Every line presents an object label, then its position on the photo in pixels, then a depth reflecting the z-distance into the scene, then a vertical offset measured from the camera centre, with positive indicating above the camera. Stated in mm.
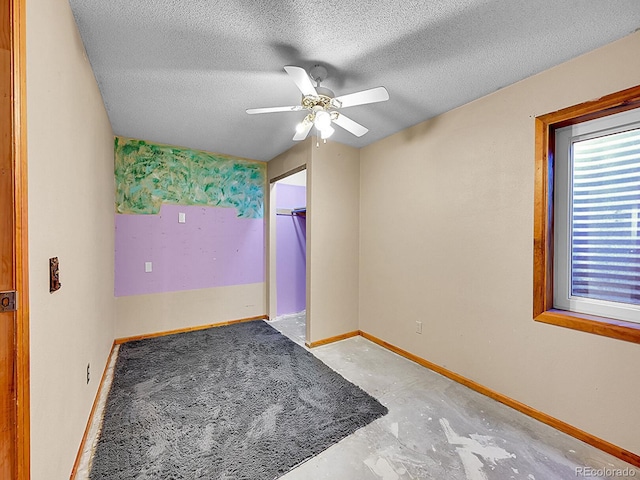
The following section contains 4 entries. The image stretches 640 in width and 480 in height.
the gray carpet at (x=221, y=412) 1424 -1208
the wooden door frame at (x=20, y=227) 771 +20
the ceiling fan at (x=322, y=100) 1592 +837
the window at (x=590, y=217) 1546 +108
